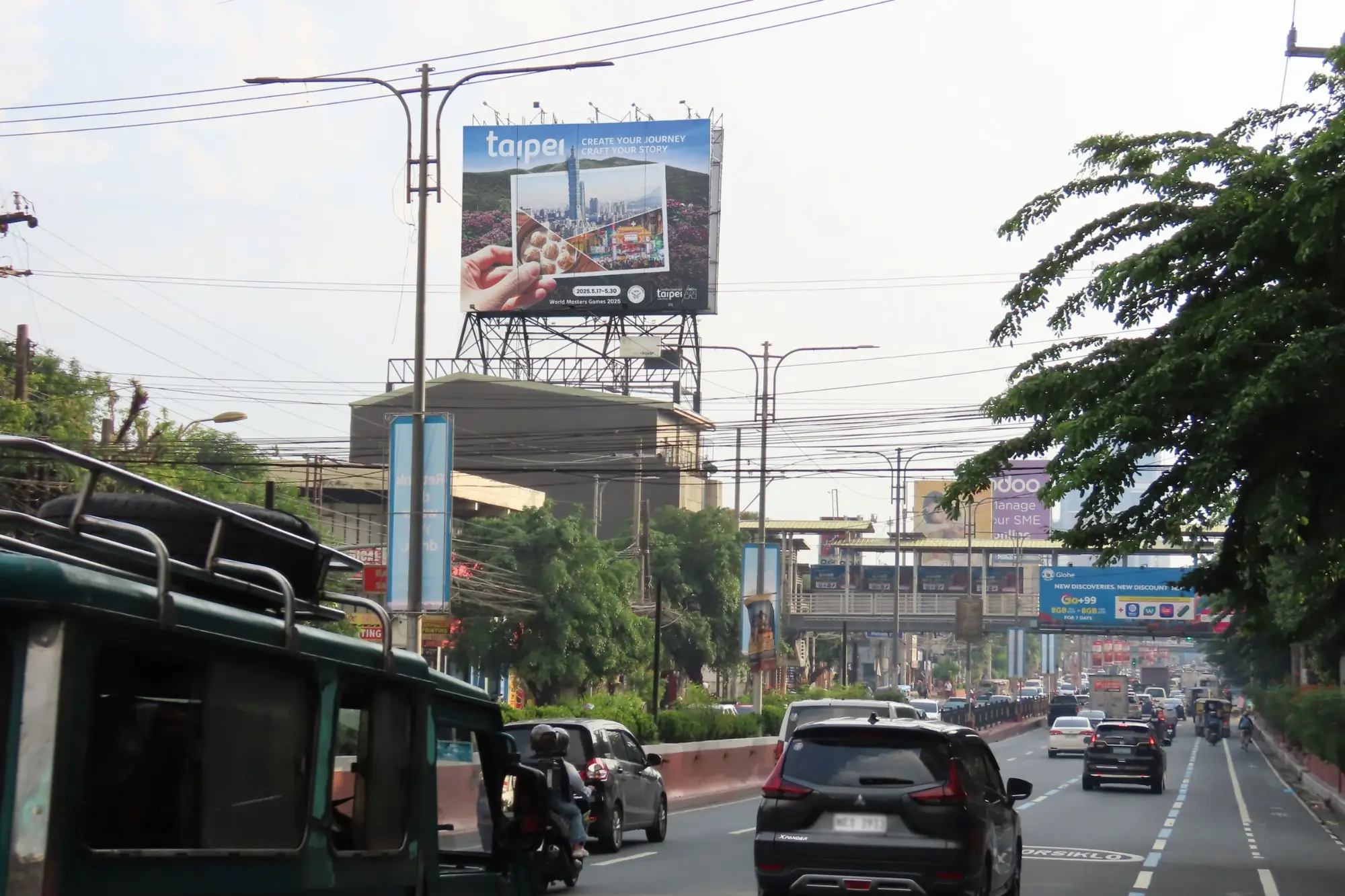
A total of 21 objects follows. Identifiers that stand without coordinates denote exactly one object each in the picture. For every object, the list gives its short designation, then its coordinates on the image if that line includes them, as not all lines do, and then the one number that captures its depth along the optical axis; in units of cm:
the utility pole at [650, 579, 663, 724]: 3634
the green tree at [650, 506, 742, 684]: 7194
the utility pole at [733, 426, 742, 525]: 4962
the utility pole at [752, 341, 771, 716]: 4216
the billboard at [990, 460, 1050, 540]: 13662
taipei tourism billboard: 6562
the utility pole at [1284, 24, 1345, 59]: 1842
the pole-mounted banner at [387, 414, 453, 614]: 2630
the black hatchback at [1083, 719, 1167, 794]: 3747
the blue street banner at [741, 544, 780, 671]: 4172
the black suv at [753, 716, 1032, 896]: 1258
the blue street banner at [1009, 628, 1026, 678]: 13288
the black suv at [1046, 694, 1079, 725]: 9219
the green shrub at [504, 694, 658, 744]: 2783
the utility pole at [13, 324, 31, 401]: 3262
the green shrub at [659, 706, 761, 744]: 3547
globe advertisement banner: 8112
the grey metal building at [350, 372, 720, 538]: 7781
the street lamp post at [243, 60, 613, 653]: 2406
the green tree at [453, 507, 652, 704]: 5512
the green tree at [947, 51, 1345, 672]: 1477
